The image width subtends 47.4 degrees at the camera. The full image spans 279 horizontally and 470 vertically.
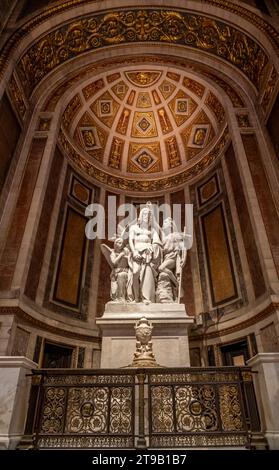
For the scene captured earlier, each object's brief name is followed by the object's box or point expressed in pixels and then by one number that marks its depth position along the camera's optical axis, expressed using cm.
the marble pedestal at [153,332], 579
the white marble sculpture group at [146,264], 667
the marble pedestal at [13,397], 352
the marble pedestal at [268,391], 354
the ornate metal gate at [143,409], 363
